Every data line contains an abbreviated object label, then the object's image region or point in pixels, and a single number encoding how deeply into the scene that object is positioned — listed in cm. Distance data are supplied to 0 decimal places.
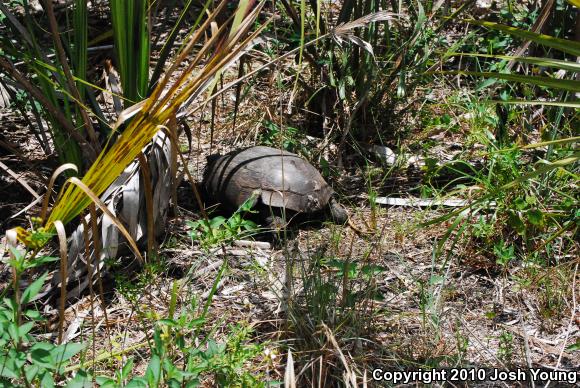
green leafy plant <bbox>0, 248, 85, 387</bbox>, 190
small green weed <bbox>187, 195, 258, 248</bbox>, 323
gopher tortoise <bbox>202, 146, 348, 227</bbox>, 362
